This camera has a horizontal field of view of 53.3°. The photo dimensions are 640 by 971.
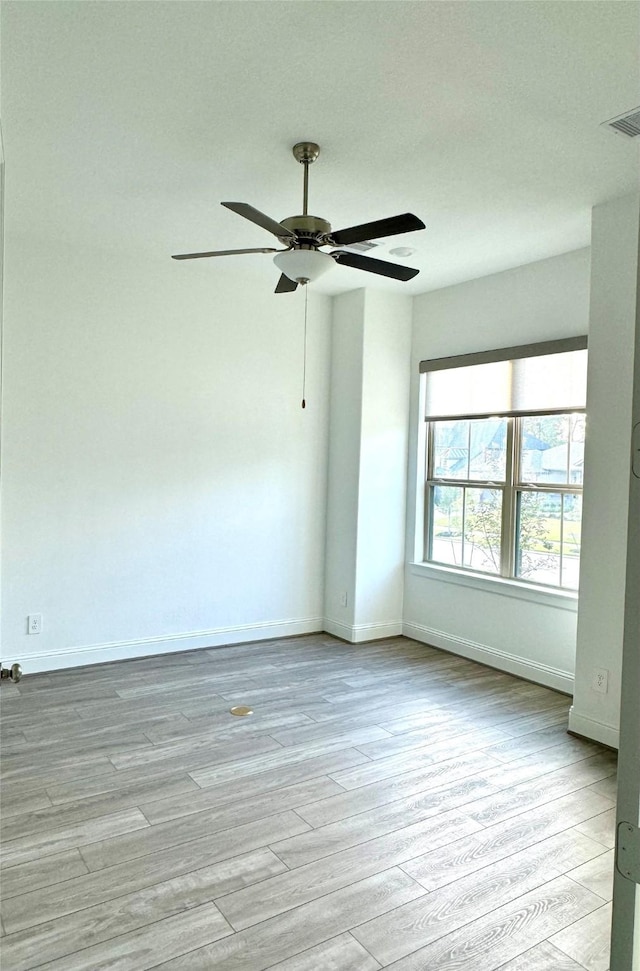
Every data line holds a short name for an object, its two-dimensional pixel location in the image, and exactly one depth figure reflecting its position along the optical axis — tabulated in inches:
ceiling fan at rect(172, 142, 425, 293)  99.0
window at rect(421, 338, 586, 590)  163.2
